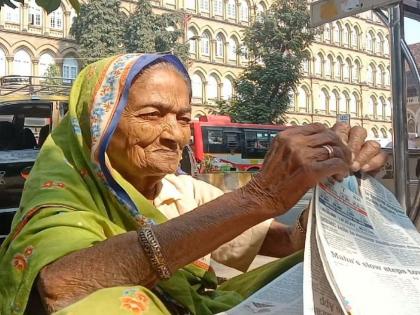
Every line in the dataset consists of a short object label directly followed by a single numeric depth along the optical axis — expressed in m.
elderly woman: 1.06
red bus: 20.09
